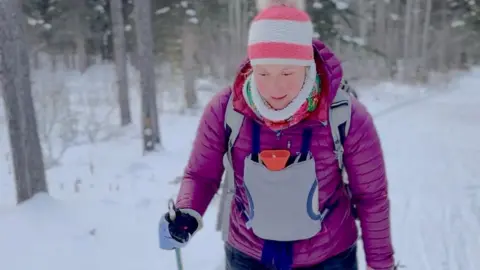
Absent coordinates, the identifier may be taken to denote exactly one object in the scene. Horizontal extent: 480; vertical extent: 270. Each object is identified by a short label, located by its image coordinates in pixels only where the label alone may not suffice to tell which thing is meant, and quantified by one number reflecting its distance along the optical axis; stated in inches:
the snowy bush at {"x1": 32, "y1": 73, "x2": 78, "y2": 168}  410.6
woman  81.7
